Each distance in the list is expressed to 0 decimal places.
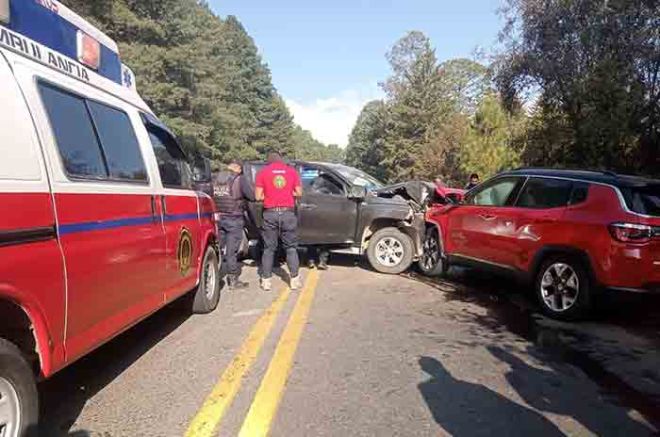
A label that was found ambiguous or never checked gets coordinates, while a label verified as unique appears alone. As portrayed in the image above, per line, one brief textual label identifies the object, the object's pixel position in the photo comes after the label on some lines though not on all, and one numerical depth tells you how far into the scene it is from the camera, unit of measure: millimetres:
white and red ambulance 3041
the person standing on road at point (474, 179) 16105
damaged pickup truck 10273
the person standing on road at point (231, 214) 8828
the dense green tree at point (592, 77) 16984
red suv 6227
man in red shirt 8391
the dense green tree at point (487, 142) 32713
